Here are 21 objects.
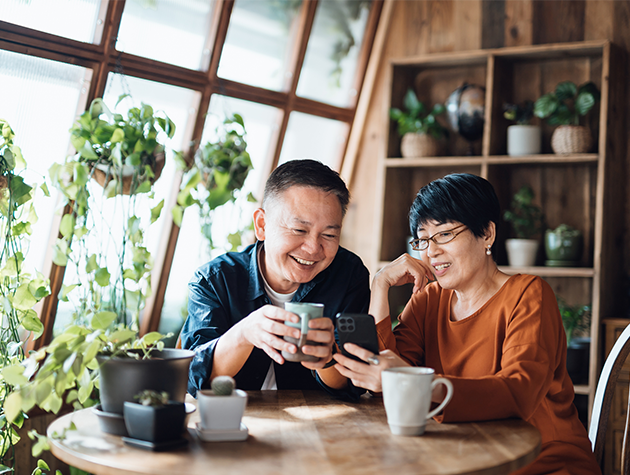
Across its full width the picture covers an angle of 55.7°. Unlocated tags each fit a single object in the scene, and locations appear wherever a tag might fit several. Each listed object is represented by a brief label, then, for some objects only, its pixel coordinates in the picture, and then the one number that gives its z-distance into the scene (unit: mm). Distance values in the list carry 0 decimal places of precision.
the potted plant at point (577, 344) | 3008
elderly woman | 1283
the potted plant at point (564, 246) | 3205
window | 2660
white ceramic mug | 1117
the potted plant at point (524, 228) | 3287
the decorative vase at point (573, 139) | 3168
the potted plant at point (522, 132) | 3328
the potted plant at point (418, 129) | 3580
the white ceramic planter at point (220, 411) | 1076
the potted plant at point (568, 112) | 3168
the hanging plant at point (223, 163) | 2688
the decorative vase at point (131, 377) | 1073
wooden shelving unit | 3086
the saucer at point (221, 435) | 1070
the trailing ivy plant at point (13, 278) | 1779
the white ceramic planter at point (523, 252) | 3277
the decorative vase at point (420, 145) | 3580
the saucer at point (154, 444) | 1003
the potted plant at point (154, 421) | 1005
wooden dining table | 941
